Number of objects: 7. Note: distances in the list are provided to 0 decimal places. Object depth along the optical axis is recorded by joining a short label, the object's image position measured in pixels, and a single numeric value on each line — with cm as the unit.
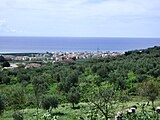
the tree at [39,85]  3874
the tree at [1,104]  2223
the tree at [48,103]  2703
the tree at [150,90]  2439
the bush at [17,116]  1927
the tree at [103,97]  821
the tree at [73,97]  2953
